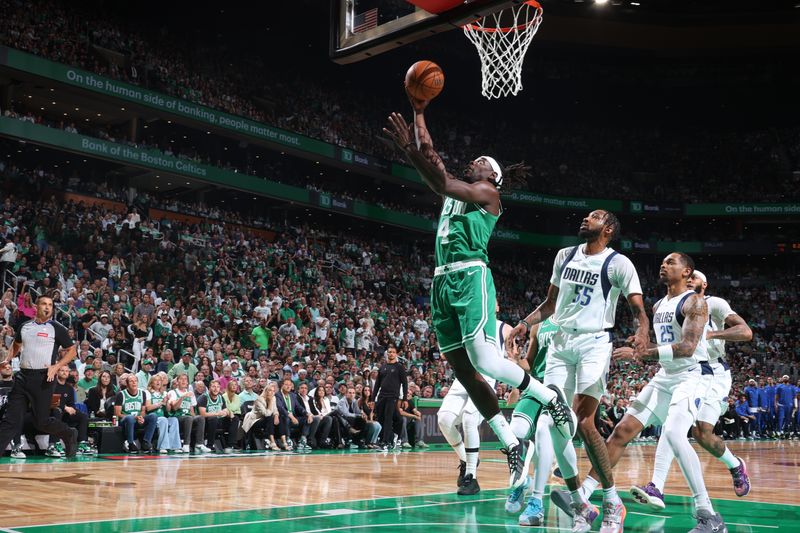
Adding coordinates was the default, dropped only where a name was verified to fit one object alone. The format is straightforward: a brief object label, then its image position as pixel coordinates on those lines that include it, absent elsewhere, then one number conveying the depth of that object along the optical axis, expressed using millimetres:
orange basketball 5793
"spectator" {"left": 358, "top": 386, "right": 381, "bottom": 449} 15477
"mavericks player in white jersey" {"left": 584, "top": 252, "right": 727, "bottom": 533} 5887
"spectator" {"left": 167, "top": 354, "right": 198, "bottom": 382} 14542
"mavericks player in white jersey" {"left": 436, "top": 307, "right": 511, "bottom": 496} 7840
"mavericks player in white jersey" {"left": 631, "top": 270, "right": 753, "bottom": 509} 7305
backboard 7594
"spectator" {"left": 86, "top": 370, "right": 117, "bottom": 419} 12430
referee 8539
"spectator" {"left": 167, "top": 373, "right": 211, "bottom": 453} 12930
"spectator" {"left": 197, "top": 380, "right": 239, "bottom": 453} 13289
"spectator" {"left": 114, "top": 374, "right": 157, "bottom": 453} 12188
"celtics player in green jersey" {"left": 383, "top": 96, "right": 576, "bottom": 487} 5500
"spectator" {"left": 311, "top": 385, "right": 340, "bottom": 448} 14820
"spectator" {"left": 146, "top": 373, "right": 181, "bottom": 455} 12570
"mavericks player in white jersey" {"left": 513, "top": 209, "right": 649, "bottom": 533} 5590
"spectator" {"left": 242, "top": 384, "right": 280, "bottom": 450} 13734
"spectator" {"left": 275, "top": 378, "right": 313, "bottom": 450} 14086
